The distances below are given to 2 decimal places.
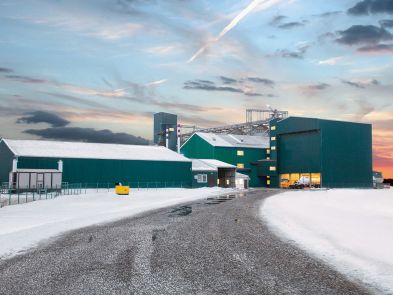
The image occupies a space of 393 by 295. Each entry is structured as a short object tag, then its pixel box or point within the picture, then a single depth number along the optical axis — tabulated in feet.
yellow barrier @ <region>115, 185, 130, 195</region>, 188.44
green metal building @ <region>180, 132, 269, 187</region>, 364.17
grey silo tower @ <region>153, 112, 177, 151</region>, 467.93
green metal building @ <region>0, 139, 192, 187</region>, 213.46
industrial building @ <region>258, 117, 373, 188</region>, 327.88
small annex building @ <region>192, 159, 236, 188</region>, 275.80
